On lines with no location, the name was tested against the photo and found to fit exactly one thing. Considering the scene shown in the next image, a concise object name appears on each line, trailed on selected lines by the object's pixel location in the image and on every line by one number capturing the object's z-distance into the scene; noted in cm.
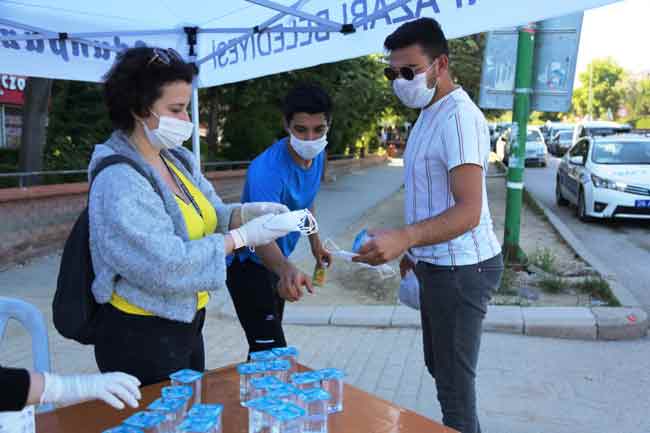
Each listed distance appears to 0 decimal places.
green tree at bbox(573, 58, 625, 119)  7588
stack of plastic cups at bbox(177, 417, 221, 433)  144
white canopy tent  352
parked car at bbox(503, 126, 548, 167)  2488
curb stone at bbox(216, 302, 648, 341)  502
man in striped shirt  212
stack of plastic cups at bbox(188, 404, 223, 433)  151
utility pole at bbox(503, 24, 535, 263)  664
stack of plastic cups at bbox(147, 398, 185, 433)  153
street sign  670
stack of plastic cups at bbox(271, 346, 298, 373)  197
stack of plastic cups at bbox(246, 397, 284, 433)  152
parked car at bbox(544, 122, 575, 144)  3756
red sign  1304
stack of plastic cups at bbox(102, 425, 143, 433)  147
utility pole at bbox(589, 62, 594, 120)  6506
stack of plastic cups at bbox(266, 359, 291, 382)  183
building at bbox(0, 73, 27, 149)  1322
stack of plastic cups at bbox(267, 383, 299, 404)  158
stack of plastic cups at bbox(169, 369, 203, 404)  175
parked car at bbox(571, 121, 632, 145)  2286
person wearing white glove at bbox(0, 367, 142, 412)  131
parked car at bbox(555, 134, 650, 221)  1005
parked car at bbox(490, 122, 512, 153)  3709
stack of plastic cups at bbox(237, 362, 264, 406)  184
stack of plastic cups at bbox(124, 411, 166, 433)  147
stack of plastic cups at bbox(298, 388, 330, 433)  160
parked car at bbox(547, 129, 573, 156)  3409
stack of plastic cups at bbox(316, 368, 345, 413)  179
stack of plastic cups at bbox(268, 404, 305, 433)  145
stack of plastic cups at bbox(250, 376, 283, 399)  167
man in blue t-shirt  273
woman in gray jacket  171
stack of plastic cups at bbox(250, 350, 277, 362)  194
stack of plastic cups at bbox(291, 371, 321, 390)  174
